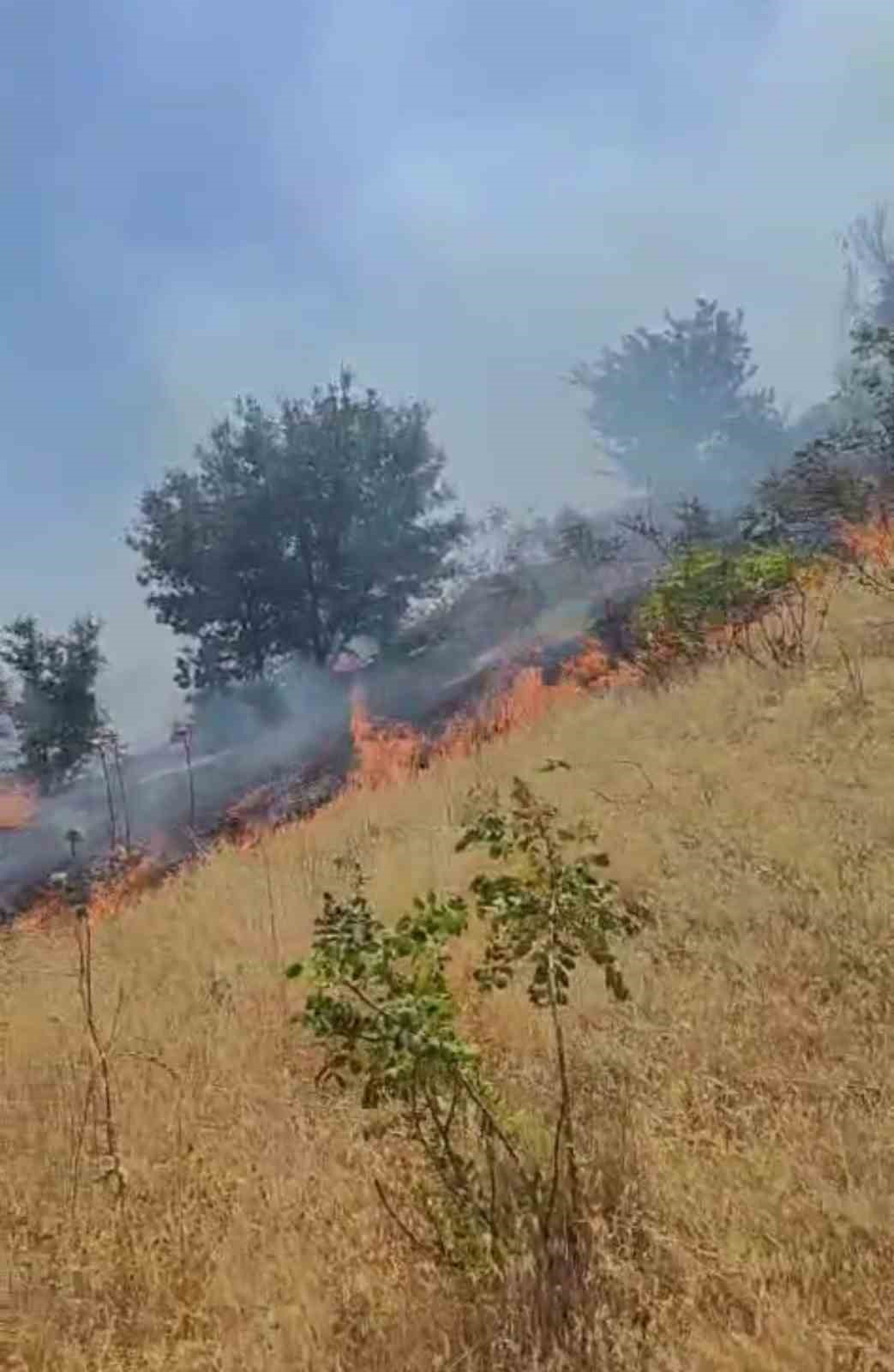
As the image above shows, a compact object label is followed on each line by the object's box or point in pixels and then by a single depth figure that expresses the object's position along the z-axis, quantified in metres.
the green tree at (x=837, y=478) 12.48
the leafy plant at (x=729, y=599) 9.87
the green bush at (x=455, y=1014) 2.43
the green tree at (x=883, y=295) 37.94
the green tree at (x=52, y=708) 22.31
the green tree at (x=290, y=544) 24.12
